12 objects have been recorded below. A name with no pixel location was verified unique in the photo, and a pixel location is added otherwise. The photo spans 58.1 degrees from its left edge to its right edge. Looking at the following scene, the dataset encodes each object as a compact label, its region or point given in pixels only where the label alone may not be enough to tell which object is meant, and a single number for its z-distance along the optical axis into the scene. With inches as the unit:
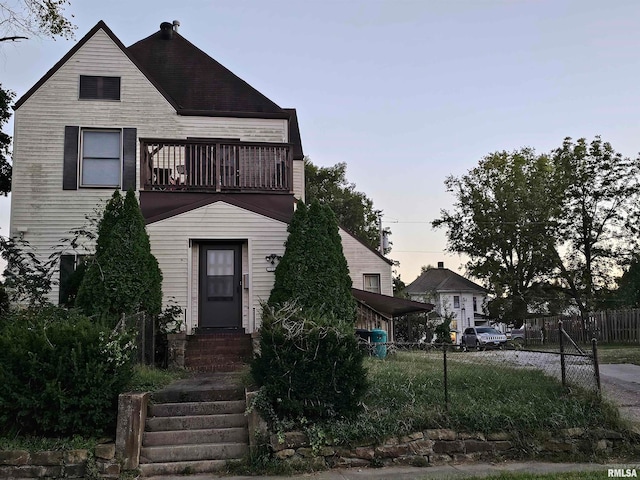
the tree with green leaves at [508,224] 1626.5
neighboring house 2192.4
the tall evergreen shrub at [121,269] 418.9
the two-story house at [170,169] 500.7
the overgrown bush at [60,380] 272.5
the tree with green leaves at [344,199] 1729.8
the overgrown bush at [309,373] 287.0
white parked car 1355.8
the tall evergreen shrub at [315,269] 444.1
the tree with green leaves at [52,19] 483.2
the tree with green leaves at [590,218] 1568.7
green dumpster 541.6
